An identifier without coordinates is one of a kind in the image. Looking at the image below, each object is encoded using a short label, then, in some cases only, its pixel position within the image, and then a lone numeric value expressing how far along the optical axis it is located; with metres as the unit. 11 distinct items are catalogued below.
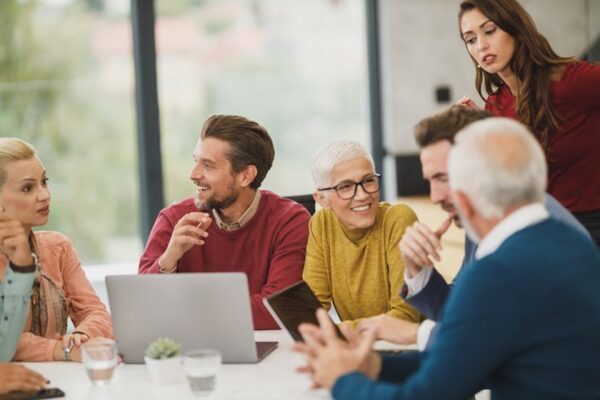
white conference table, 1.97
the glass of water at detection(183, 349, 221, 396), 1.94
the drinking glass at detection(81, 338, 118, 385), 2.07
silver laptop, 2.14
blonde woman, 2.57
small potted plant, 2.05
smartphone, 2.01
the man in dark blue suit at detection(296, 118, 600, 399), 1.63
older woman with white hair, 2.70
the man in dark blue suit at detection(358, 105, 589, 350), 2.15
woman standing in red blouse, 2.95
